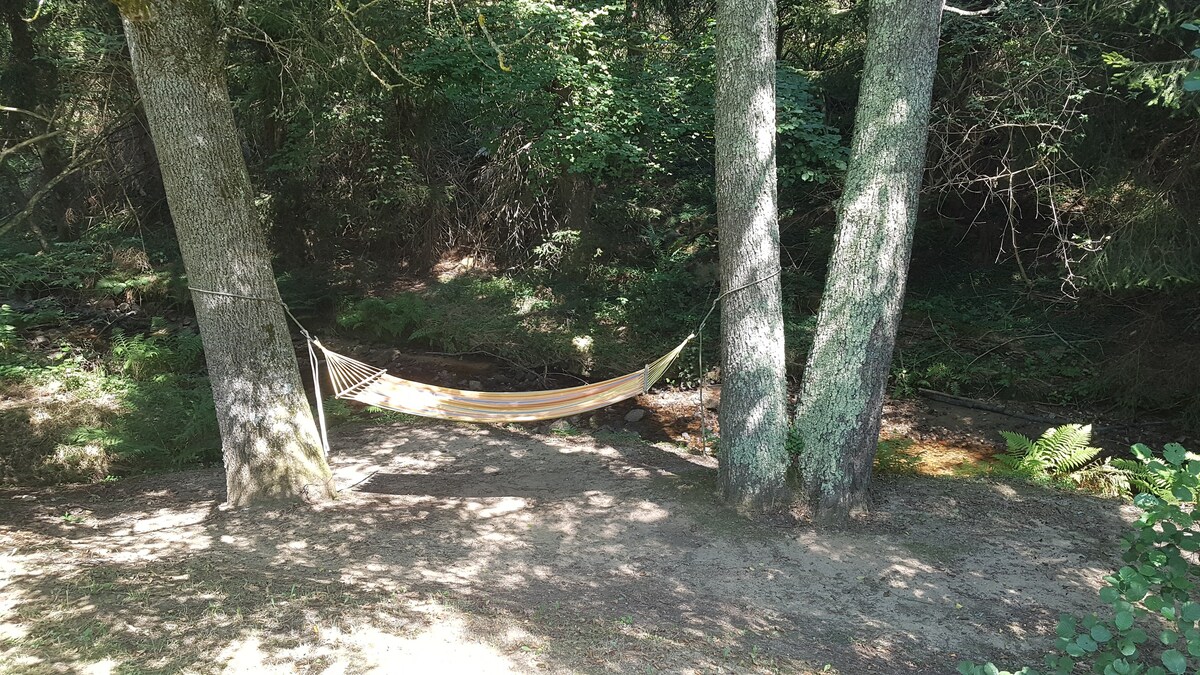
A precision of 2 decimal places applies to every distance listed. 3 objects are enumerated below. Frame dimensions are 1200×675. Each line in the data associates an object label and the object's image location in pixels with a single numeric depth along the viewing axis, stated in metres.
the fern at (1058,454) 5.11
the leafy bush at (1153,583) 1.59
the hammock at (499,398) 4.87
